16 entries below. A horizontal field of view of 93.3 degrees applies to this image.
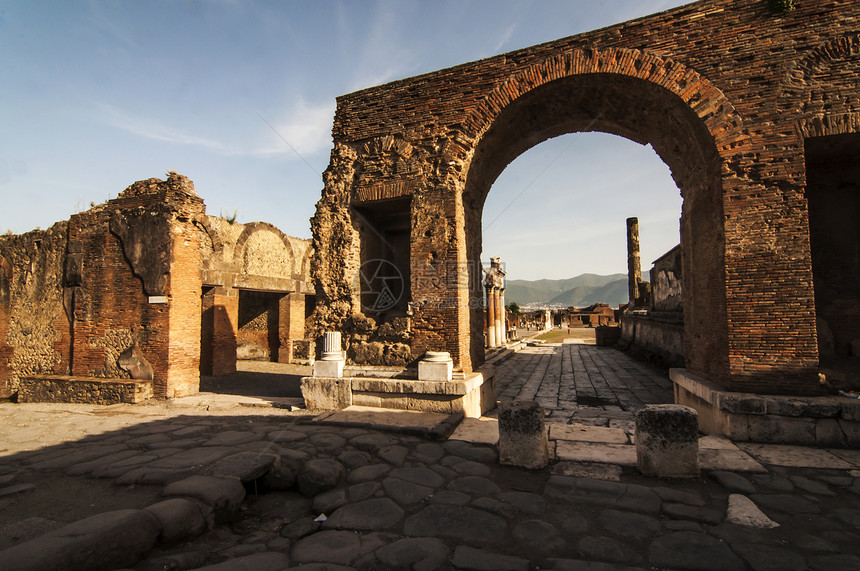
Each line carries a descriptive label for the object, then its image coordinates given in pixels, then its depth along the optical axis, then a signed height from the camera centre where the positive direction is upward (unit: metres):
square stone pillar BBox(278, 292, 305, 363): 13.85 -0.48
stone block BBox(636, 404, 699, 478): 3.56 -1.23
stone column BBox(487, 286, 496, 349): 17.25 -0.58
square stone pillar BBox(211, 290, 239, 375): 11.17 -0.57
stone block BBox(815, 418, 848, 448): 4.33 -1.41
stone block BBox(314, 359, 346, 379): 6.19 -0.89
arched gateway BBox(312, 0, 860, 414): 4.77 +1.96
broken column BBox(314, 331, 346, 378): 6.21 -0.76
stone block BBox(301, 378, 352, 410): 6.02 -1.23
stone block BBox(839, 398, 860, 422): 4.26 -1.14
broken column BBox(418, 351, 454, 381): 5.59 -0.81
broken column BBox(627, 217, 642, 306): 23.39 +2.78
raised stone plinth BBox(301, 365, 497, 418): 5.50 -1.21
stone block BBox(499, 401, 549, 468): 3.79 -1.22
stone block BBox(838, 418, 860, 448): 4.30 -1.38
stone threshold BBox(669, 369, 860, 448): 4.30 -1.27
